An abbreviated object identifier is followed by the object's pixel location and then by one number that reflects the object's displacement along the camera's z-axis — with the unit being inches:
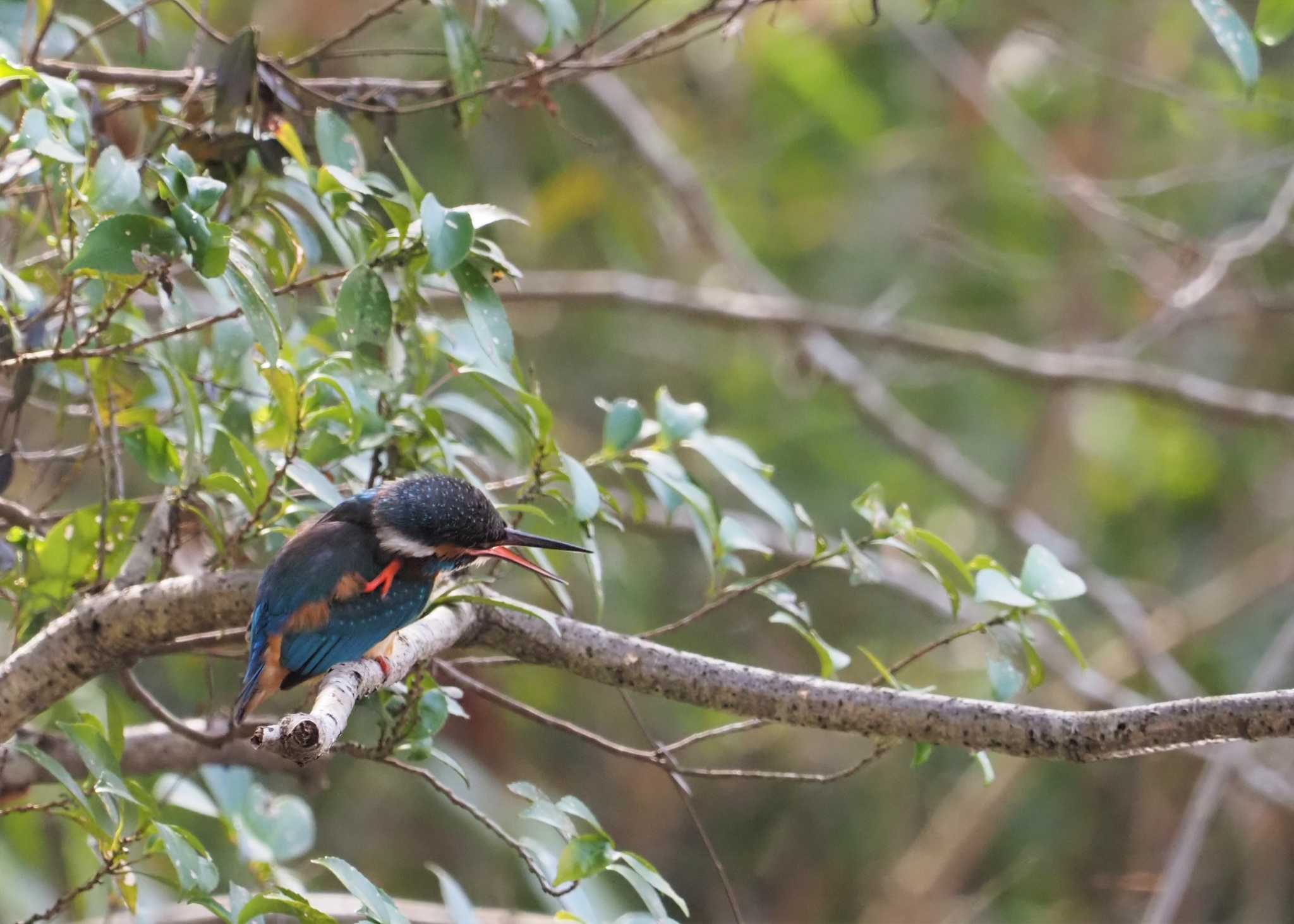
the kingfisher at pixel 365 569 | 306.4
